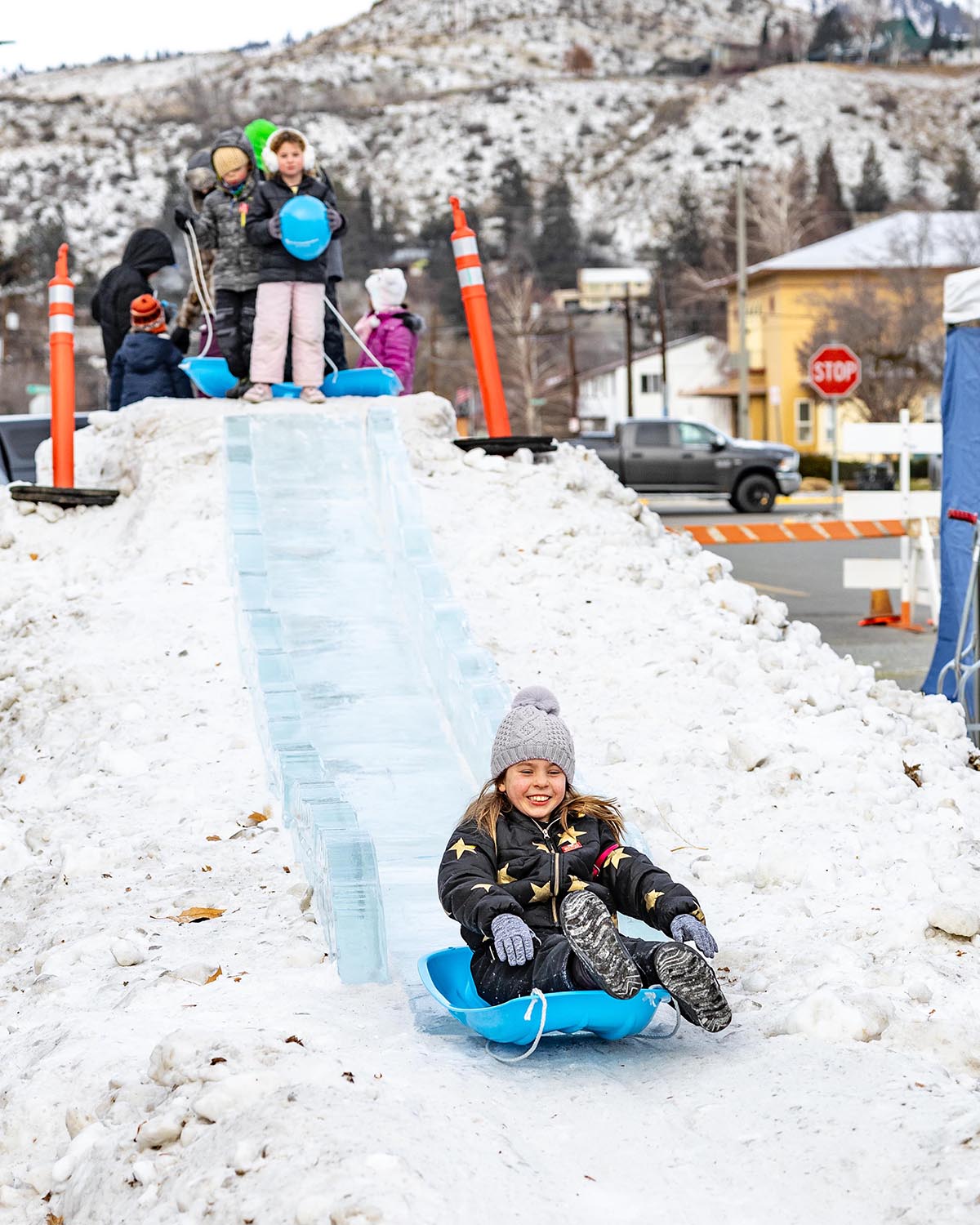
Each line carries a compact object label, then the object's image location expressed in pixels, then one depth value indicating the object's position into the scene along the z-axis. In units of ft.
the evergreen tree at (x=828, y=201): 425.28
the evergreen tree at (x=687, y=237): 428.97
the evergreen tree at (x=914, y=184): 481.87
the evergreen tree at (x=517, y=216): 463.42
